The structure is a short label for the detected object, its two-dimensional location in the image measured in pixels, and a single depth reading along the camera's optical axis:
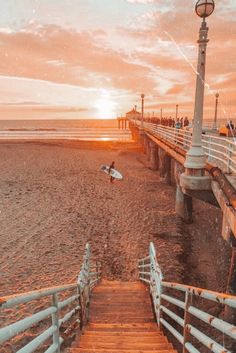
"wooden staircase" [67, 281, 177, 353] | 3.58
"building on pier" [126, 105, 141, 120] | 68.62
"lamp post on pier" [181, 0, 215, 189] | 6.17
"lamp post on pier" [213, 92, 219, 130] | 31.36
